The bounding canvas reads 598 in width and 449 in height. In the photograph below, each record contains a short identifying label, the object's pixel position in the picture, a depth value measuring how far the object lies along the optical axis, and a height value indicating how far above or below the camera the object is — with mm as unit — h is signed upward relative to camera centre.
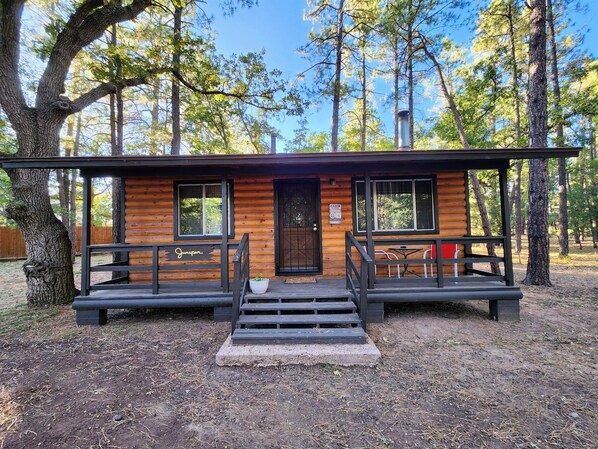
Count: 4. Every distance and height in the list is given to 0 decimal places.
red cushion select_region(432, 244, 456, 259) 5188 -486
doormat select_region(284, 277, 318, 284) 5004 -1004
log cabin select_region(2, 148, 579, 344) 3918 -99
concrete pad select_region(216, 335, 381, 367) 2938 -1454
